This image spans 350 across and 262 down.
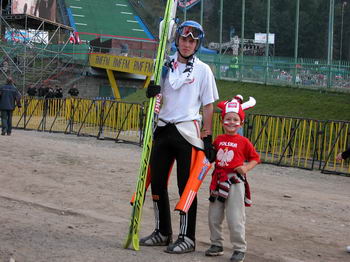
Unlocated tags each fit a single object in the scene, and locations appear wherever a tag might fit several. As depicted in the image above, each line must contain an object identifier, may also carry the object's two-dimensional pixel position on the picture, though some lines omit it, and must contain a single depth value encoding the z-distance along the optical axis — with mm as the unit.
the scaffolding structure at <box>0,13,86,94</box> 42094
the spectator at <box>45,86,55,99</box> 34472
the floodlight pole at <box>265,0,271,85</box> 30844
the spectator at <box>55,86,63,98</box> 34844
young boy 6039
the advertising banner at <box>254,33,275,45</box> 41475
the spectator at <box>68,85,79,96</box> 37062
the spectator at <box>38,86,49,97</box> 35656
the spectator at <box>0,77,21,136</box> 21656
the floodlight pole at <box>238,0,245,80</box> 33188
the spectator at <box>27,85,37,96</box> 35875
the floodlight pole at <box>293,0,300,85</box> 28625
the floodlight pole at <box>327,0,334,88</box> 26484
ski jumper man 6293
